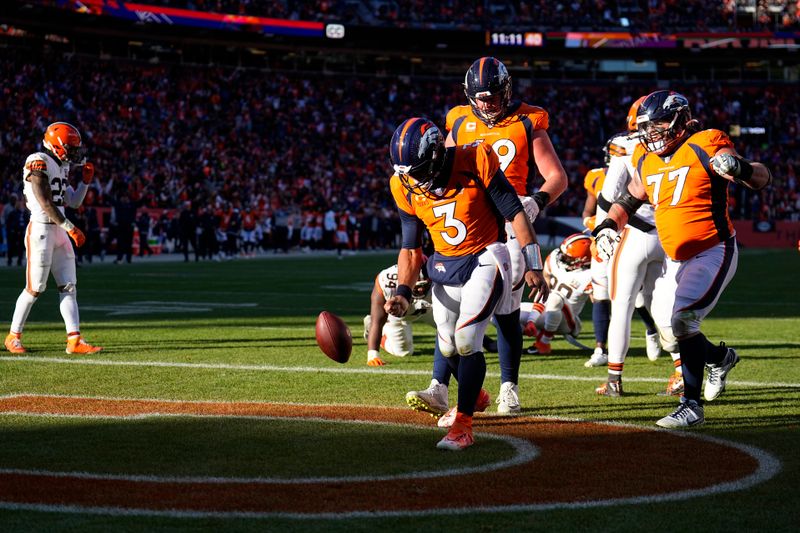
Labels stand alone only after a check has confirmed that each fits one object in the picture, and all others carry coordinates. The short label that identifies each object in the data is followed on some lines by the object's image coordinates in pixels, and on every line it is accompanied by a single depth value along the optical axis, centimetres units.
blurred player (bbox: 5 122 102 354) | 1000
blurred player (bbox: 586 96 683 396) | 785
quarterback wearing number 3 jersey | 602
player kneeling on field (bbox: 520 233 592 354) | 1045
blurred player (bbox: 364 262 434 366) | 955
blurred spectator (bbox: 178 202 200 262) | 3084
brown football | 741
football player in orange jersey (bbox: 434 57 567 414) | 740
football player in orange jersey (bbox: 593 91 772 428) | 673
